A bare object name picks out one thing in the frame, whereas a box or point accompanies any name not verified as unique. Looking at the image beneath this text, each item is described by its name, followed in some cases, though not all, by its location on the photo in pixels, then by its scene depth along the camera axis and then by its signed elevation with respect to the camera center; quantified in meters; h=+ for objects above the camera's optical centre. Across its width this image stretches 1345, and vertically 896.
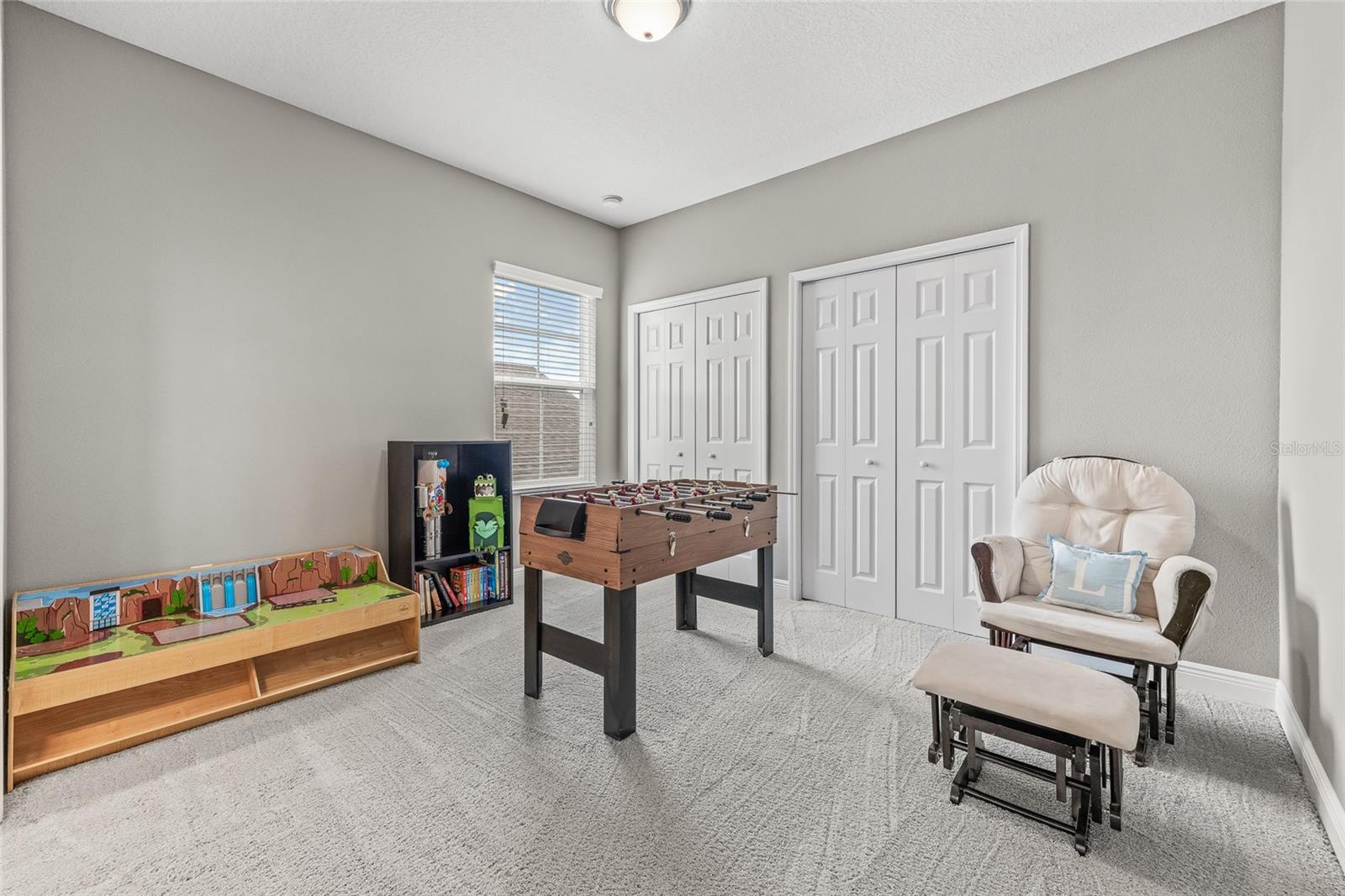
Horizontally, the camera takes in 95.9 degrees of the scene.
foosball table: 2.28 -0.44
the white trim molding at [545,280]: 4.33 +1.23
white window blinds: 4.43 +0.53
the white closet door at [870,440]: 3.65 +0.03
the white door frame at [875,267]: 3.11 +0.73
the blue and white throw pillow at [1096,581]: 2.38 -0.55
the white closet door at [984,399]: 3.21 +0.25
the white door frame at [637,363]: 4.19 +0.64
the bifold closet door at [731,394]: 4.29 +0.36
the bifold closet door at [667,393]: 4.72 +0.41
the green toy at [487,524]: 3.85 -0.52
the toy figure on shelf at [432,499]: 3.62 -0.34
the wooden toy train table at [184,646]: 2.14 -0.81
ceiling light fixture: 2.40 +1.72
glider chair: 2.12 -0.49
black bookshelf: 3.54 -0.36
